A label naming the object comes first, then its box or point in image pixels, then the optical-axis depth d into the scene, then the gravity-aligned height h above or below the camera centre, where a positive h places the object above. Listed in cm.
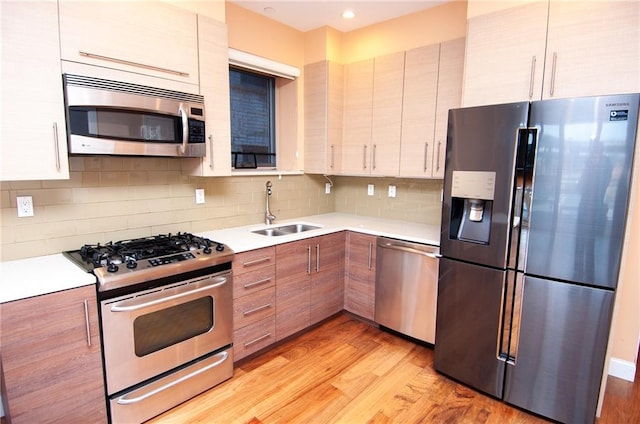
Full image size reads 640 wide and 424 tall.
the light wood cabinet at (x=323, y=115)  334 +57
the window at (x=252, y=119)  318 +51
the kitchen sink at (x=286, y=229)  309 -54
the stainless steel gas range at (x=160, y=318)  178 -84
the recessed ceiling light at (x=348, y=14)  295 +137
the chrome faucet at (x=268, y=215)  321 -40
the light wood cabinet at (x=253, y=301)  236 -92
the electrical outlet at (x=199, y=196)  274 -20
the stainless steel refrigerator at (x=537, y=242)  175 -38
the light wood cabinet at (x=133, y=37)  178 +75
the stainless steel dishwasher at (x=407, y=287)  262 -90
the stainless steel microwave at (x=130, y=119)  181 +30
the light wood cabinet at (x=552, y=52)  183 +72
